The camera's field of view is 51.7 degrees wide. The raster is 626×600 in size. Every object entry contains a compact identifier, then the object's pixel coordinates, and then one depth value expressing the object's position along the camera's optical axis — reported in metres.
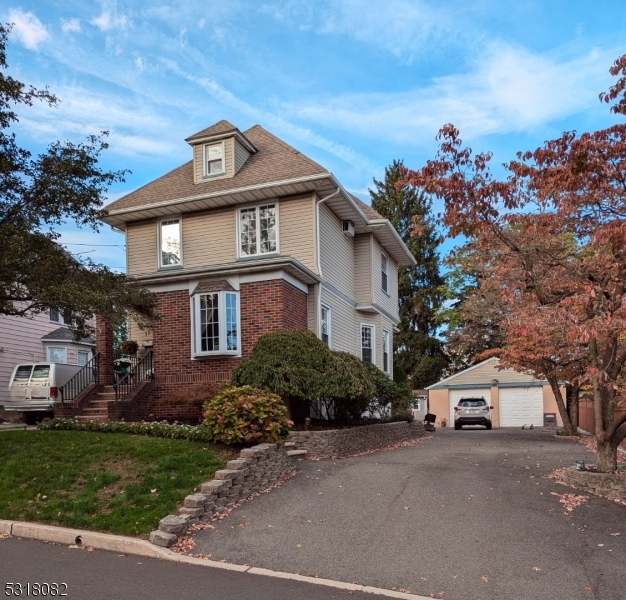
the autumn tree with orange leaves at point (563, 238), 8.53
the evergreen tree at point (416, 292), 42.94
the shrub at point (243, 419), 11.35
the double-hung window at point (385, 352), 23.14
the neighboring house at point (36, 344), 24.36
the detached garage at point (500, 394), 34.06
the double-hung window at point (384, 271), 23.42
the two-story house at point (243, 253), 16.55
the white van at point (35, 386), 18.45
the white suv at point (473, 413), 27.28
